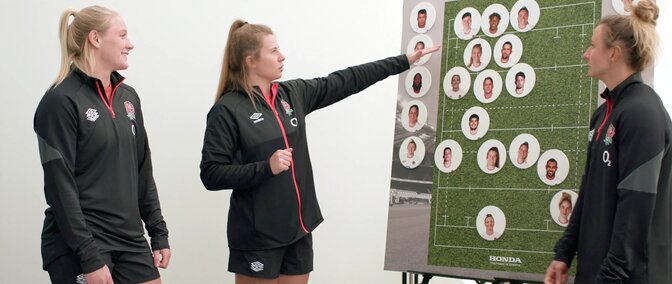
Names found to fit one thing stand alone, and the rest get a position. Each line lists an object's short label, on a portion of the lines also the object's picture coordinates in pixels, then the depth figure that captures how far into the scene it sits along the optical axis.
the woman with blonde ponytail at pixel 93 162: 2.16
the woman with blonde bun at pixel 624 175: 2.02
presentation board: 2.60
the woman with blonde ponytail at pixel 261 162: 2.52
